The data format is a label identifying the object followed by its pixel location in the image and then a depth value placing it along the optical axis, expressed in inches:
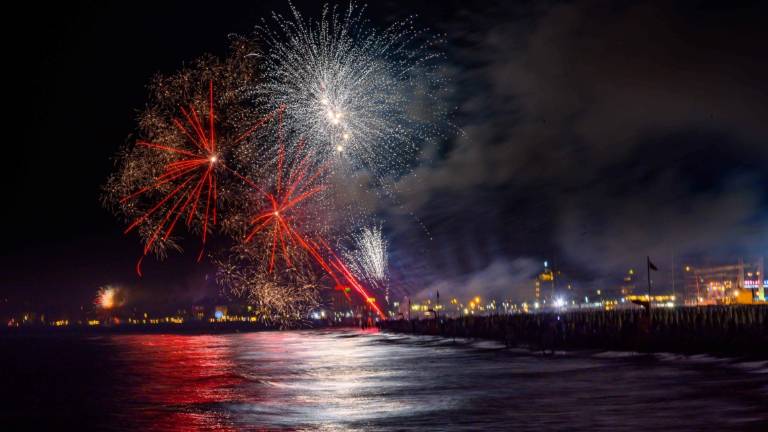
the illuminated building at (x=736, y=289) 5414.4
